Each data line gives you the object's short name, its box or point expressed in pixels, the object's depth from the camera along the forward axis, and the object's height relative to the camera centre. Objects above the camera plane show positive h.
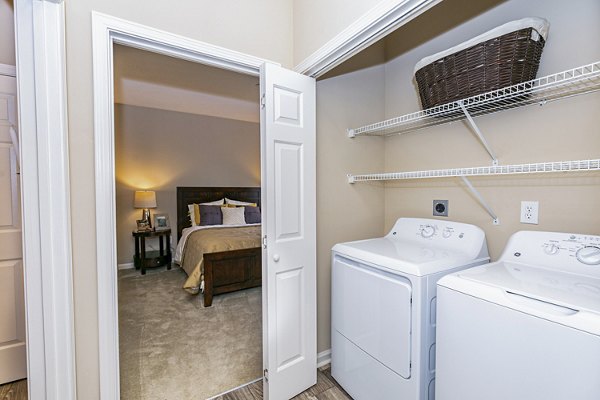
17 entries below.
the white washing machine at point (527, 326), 0.77 -0.43
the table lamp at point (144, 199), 4.25 -0.08
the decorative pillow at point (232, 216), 4.67 -0.39
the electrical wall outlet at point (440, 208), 1.79 -0.11
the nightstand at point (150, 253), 4.08 -0.94
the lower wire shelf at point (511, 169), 0.97 +0.09
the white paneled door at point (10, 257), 1.75 -0.40
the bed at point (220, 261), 3.02 -0.80
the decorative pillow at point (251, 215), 4.86 -0.39
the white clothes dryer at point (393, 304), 1.22 -0.56
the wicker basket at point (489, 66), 1.16 +0.57
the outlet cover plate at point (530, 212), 1.37 -0.11
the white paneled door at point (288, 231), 1.53 -0.22
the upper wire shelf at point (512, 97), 1.16 +0.44
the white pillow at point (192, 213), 4.68 -0.33
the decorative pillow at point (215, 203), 4.81 -0.17
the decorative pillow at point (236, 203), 5.14 -0.18
